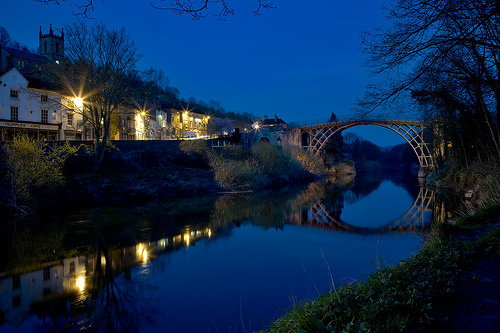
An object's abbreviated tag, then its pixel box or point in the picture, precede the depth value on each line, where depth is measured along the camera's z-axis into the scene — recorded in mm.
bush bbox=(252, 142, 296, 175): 32656
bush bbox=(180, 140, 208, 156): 30609
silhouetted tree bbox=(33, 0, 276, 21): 4090
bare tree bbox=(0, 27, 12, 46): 58531
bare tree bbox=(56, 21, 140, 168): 20703
